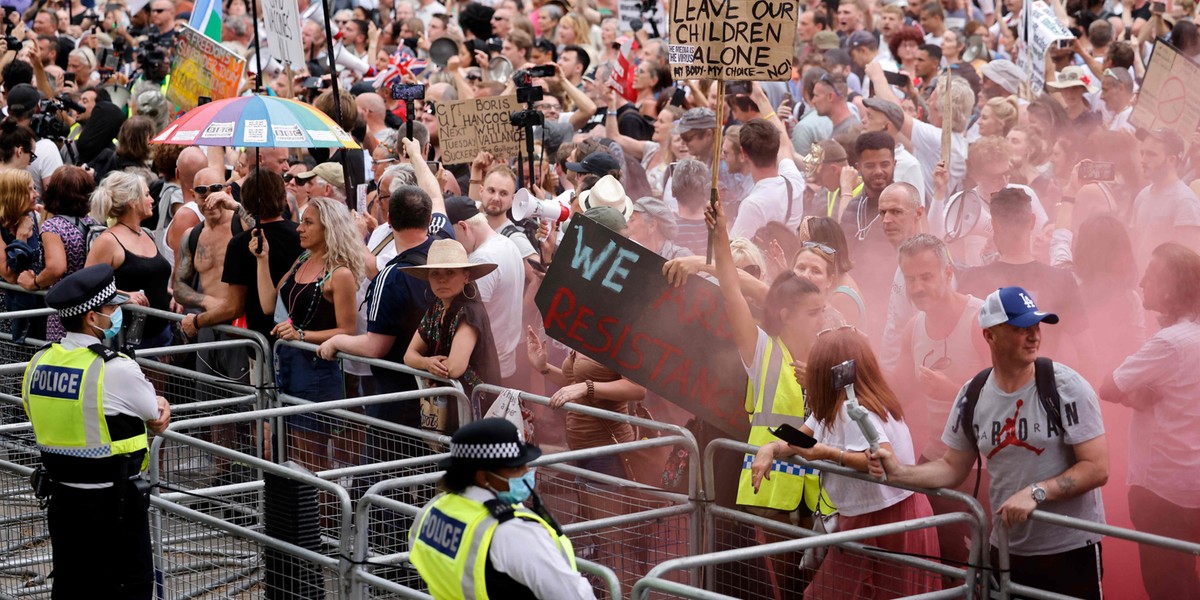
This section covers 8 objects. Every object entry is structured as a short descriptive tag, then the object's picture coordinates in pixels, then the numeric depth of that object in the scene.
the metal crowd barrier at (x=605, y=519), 11.80
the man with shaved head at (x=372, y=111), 25.33
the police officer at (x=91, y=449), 12.58
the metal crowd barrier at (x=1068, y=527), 9.30
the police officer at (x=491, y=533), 8.40
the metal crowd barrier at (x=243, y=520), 11.63
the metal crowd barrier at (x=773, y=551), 8.53
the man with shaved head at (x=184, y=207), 20.92
